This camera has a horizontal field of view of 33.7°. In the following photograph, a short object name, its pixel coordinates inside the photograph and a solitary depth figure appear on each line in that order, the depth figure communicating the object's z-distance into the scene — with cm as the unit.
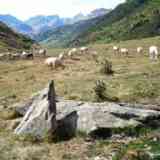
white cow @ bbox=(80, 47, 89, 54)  3984
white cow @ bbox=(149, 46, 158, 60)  2656
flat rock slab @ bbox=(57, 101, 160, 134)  1066
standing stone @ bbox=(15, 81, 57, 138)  1070
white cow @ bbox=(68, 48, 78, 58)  3483
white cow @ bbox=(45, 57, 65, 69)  2459
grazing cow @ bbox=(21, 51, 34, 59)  3555
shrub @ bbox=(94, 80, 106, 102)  1477
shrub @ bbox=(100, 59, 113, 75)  2038
